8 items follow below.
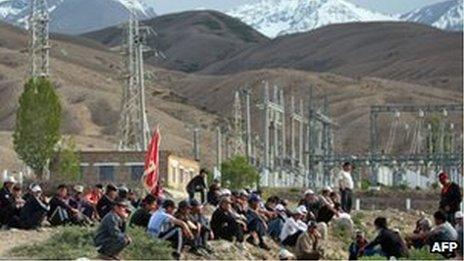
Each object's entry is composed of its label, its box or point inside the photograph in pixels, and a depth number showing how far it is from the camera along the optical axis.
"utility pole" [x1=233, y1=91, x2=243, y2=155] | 113.50
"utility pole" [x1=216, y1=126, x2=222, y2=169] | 95.35
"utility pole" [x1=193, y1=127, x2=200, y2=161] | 100.05
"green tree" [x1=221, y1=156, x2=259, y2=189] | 87.32
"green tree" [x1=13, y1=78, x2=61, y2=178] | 79.62
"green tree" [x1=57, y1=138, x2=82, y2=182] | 81.00
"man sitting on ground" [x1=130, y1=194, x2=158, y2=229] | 30.17
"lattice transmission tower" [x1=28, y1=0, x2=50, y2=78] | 84.88
